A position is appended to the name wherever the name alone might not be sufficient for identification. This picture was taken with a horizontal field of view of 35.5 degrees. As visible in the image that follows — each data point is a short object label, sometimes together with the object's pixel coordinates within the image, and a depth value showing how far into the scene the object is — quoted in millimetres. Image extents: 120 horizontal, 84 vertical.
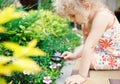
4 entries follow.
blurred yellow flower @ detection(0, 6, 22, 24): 270
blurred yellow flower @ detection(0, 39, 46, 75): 258
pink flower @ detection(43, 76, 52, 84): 1285
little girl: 1123
